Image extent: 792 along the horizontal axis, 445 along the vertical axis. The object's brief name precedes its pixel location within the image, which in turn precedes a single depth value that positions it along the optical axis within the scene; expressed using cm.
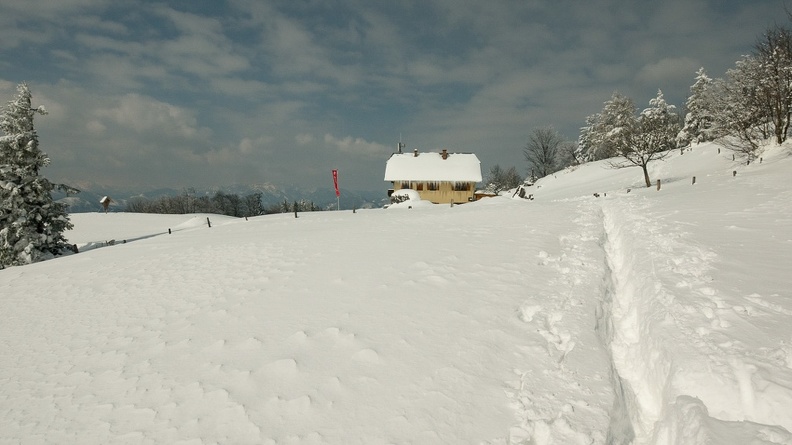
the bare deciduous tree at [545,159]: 7100
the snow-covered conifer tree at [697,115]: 5484
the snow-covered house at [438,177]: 4812
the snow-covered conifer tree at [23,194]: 1935
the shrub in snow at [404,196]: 4128
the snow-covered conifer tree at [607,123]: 6434
